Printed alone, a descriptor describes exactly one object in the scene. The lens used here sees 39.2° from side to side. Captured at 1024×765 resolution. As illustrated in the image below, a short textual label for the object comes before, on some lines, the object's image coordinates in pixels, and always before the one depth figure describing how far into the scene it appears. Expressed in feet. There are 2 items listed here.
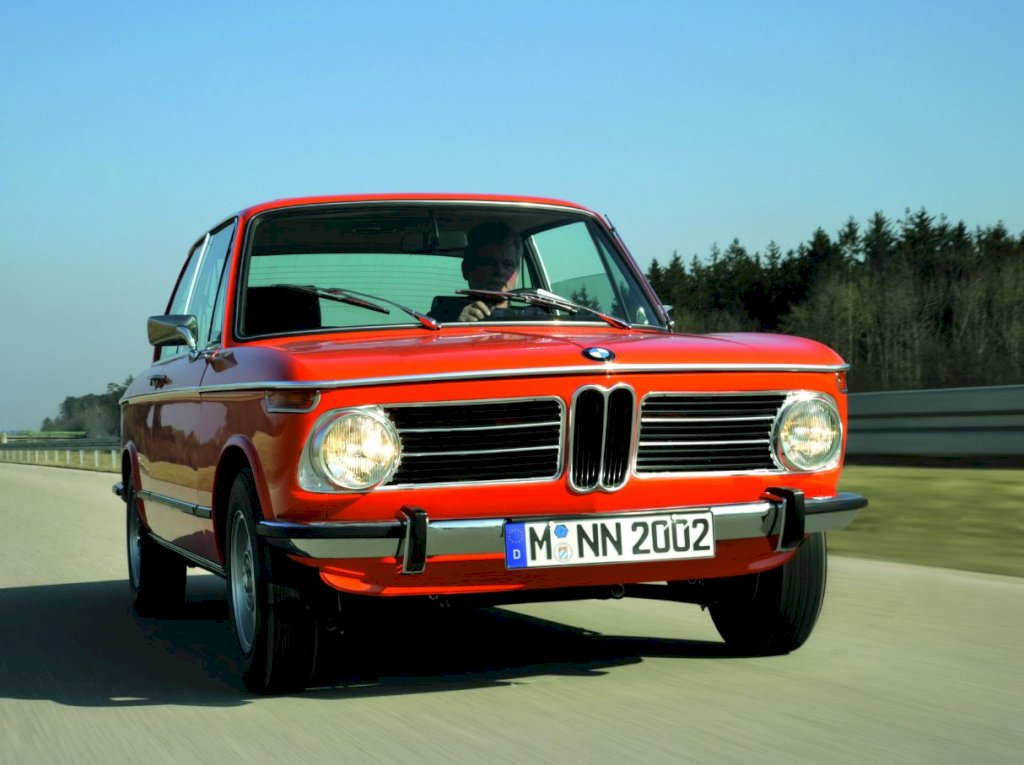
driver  20.57
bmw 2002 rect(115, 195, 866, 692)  14.96
